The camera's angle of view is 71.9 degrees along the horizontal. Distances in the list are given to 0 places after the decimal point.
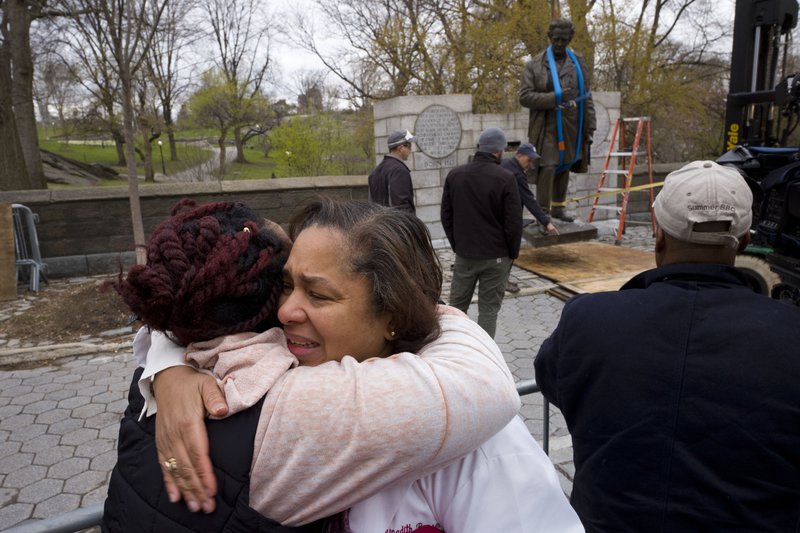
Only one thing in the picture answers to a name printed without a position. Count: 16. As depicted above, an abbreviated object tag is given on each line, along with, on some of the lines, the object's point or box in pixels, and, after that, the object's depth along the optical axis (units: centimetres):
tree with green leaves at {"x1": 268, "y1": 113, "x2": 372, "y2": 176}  1697
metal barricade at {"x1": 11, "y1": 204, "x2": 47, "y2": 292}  712
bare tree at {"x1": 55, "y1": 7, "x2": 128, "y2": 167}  688
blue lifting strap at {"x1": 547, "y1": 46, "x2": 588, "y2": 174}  694
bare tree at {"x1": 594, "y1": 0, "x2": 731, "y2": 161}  1767
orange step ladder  909
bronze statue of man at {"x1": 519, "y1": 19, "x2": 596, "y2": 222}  696
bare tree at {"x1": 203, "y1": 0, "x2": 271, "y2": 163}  3141
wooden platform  660
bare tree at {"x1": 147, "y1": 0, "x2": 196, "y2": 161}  2335
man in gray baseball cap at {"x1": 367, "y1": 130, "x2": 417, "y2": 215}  615
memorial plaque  873
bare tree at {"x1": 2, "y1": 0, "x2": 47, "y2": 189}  1126
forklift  456
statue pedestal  730
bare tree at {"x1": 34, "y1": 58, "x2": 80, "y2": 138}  2084
